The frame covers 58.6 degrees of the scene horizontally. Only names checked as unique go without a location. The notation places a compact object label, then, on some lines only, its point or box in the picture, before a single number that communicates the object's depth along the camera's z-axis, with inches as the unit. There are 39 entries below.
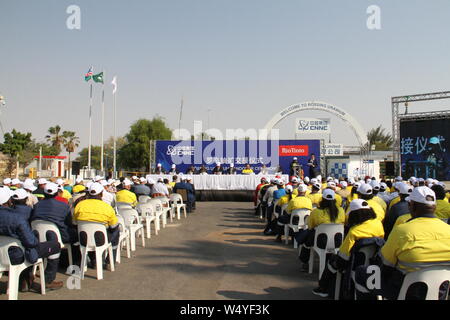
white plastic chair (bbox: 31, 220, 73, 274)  216.1
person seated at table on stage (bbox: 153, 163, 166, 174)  906.7
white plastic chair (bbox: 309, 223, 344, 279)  219.8
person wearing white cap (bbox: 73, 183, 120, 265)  231.3
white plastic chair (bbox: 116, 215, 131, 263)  274.0
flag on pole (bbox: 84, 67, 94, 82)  1221.7
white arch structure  1047.0
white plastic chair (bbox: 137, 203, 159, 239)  374.6
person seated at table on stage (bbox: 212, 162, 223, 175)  868.6
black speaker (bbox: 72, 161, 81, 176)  828.6
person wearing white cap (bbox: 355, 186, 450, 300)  125.5
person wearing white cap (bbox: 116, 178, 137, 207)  353.3
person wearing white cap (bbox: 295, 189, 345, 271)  222.7
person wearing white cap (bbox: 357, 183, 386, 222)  218.4
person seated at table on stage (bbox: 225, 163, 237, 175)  887.9
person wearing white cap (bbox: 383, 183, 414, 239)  245.6
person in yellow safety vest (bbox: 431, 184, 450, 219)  241.1
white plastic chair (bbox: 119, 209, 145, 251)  308.0
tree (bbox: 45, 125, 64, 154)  2343.8
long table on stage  783.1
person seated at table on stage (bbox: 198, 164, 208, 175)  841.5
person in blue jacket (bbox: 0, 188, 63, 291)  176.7
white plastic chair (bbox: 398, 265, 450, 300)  125.5
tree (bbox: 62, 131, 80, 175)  2370.8
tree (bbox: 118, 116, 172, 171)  2257.6
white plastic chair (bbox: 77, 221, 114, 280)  230.4
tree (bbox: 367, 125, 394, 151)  2334.9
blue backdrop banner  981.2
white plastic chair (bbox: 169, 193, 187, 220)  517.9
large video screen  901.8
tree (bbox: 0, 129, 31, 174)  1300.4
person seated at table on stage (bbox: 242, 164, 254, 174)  845.5
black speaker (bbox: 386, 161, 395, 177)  832.9
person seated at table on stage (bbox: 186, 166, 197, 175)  856.4
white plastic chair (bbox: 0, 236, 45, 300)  177.5
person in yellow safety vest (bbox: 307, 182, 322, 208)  345.1
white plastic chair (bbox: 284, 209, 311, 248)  308.3
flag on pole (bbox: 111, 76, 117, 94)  1284.4
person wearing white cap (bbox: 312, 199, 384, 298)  164.2
